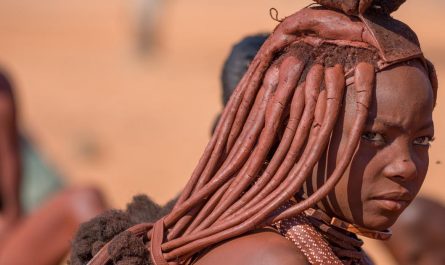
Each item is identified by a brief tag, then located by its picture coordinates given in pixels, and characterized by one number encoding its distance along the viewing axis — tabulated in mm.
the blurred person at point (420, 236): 11627
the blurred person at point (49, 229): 11688
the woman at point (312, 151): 6138
